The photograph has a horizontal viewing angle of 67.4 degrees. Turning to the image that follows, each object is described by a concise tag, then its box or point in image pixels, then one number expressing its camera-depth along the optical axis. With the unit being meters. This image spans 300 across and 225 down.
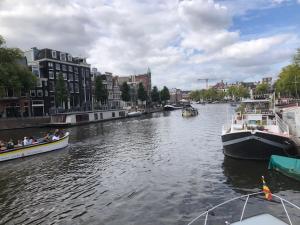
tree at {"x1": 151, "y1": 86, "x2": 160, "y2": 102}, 113.93
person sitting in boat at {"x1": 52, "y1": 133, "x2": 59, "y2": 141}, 24.47
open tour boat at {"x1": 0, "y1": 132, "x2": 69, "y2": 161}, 20.69
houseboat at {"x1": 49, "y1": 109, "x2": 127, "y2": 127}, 50.74
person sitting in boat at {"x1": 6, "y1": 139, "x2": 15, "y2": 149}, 21.44
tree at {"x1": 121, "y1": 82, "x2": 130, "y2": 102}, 86.29
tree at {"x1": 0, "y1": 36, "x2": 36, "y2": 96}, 47.05
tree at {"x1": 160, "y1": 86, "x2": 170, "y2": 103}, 122.25
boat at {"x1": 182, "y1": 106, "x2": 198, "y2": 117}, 63.34
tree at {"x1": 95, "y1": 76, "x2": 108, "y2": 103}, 71.49
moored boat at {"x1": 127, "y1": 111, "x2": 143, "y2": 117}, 71.81
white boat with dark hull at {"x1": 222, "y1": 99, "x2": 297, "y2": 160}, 16.31
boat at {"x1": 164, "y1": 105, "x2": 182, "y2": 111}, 106.70
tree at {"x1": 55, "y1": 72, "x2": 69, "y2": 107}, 57.94
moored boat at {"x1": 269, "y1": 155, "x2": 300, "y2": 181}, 12.99
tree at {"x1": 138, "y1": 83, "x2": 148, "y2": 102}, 98.38
